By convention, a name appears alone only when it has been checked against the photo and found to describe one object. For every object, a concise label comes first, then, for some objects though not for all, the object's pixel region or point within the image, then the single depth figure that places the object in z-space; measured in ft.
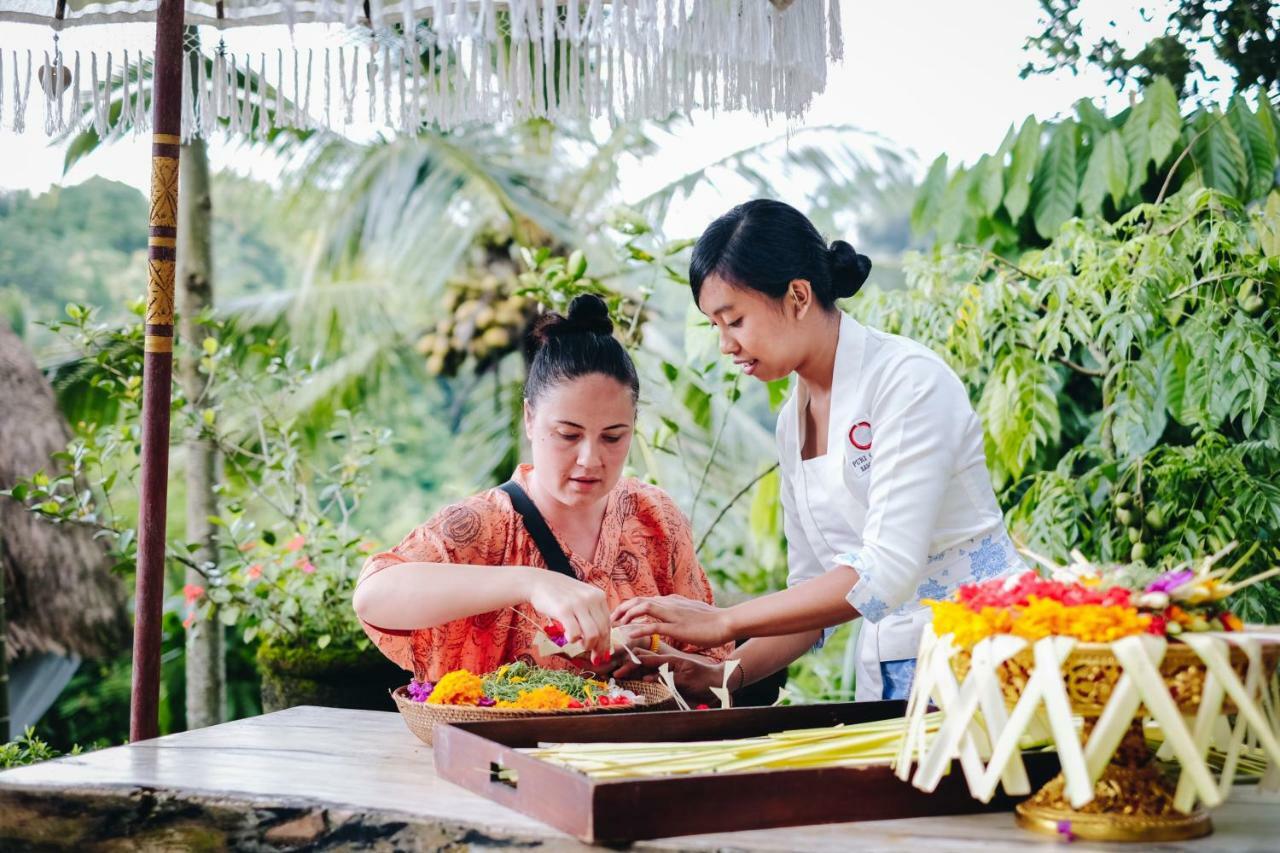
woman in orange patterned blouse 7.22
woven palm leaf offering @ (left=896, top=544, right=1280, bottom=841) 4.55
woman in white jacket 7.16
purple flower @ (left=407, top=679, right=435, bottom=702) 6.72
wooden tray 4.73
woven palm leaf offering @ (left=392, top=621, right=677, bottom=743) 6.27
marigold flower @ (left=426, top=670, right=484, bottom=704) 6.44
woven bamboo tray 6.17
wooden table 4.86
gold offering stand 4.64
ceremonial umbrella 7.04
